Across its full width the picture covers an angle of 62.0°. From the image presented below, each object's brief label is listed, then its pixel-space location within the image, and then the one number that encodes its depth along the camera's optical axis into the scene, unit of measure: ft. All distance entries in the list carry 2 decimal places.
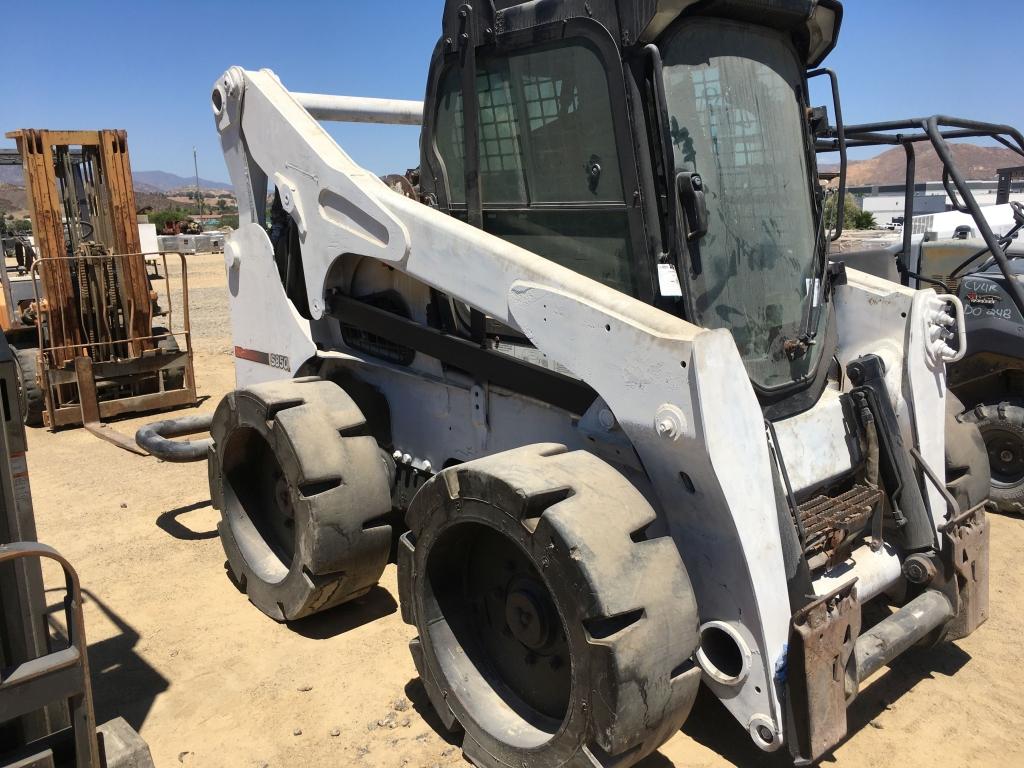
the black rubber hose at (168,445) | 16.28
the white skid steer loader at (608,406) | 8.73
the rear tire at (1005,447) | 18.72
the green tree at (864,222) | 121.39
